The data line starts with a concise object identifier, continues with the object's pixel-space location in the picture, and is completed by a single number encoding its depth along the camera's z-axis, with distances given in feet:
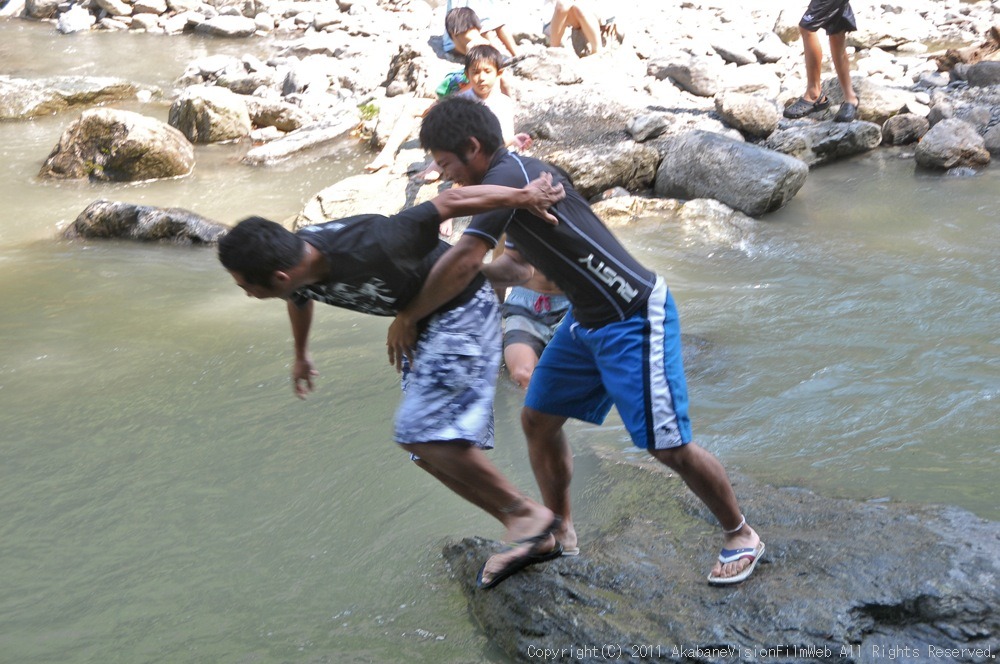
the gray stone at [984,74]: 33.19
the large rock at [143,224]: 26.43
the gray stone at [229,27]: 55.62
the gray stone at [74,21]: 57.72
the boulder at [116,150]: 32.14
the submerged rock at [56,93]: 40.40
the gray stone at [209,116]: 36.04
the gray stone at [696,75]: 35.99
